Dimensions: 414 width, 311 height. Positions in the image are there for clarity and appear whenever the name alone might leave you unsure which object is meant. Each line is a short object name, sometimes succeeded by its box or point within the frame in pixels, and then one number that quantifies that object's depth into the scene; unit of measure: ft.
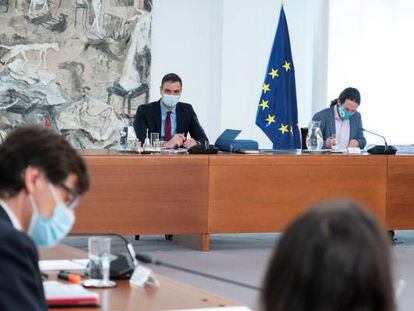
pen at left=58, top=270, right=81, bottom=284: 13.02
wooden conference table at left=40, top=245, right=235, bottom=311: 11.63
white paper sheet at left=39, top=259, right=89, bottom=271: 13.99
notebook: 11.43
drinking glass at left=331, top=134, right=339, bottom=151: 32.13
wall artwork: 39.47
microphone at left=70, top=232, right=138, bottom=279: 13.31
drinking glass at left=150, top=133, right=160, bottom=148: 30.26
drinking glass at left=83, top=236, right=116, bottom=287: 12.90
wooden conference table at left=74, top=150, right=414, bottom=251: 28.57
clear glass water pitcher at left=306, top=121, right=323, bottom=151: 31.36
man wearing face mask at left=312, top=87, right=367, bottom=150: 33.60
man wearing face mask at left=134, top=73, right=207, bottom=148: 32.18
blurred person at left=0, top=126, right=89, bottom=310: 9.17
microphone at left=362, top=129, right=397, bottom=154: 31.36
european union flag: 41.31
